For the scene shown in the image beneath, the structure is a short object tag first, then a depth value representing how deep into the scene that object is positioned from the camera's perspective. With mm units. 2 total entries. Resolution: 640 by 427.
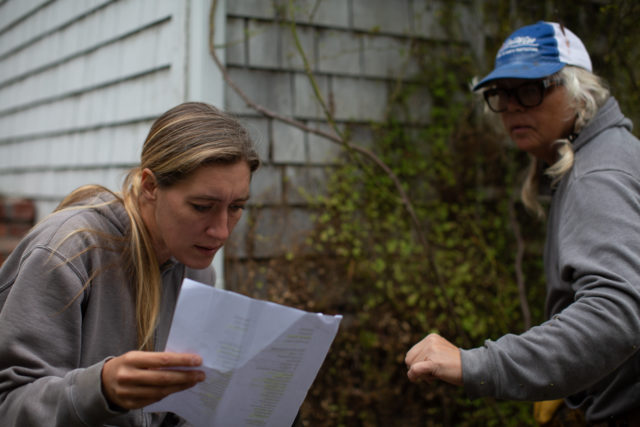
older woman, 1397
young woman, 1257
